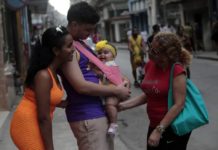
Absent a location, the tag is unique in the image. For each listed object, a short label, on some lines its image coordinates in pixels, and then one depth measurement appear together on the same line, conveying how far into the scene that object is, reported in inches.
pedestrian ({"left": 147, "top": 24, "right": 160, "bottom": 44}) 547.2
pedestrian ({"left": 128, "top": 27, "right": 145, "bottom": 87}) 575.2
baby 141.4
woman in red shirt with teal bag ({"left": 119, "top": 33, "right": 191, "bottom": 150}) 146.0
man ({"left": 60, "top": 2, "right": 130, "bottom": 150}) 138.2
